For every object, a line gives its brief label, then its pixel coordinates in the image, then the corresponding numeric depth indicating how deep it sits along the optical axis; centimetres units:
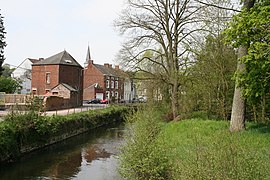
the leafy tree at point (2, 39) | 3421
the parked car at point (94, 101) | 4655
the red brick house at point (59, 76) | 3549
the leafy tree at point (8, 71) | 5985
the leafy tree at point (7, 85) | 3640
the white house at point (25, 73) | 5359
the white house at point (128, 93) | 6117
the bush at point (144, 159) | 662
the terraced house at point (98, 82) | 5143
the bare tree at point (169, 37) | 1796
